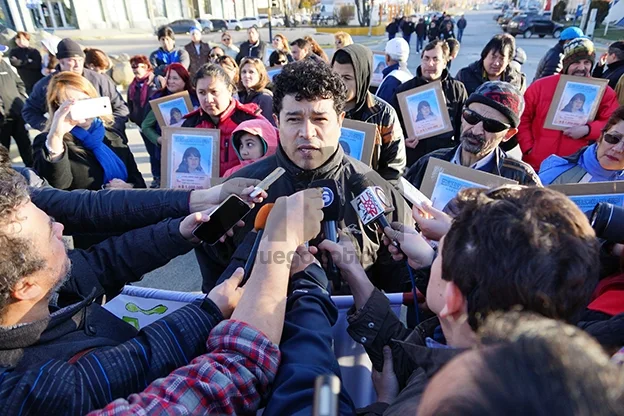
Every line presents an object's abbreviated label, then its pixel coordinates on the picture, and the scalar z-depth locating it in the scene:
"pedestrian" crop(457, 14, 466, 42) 20.88
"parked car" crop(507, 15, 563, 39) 24.47
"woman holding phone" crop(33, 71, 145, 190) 2.43
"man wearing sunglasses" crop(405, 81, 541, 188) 2.18
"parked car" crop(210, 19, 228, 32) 32.06
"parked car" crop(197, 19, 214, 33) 31.06
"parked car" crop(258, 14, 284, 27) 33.91
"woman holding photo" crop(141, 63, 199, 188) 4.32
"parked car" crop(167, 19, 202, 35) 29.33
